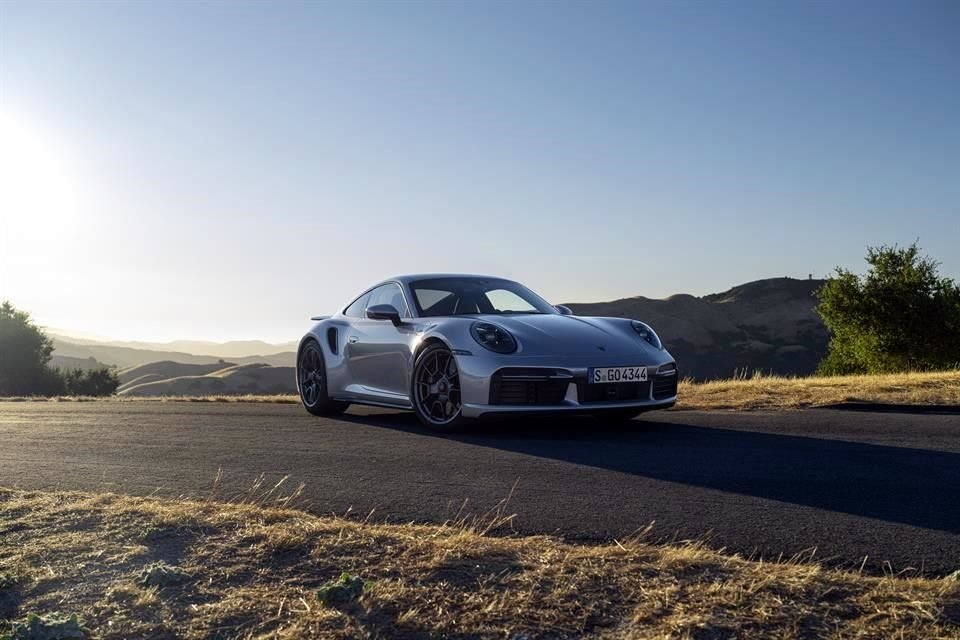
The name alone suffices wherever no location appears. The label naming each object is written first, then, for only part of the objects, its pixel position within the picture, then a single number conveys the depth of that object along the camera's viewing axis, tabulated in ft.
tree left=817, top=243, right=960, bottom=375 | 142.51
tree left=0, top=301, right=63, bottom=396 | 156.97
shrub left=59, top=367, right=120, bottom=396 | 173.06
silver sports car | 23.29
